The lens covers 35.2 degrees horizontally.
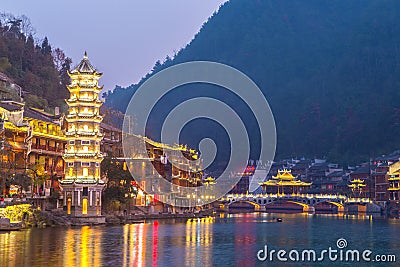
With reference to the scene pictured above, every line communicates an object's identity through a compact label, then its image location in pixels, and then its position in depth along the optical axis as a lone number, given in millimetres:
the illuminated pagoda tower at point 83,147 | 73562
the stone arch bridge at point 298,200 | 137125
